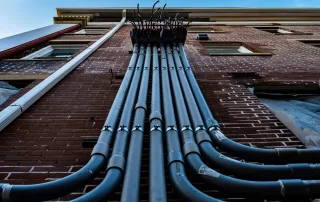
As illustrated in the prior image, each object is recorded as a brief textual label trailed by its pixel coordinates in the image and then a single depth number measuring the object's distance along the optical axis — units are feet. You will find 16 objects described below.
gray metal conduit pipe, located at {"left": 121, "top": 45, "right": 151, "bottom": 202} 5.32
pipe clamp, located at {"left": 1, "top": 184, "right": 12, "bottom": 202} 5.13
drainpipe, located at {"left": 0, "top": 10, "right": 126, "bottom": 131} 9.42
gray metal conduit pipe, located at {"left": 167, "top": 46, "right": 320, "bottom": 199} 5.49
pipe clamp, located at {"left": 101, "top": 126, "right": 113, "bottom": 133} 7.58
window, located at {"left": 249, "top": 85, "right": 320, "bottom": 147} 8.86
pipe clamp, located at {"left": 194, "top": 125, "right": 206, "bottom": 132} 7.64
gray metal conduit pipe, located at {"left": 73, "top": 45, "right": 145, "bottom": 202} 5.26
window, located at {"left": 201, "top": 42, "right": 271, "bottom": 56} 23.10
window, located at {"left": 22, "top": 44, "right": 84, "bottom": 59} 22.21
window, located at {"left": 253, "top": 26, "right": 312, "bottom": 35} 32.69
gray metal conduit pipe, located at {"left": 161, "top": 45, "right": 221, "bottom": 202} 5.32
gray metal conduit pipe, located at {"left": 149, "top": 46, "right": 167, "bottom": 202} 5.33
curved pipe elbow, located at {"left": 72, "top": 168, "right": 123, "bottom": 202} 5.13
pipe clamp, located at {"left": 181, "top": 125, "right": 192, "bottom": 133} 7.68
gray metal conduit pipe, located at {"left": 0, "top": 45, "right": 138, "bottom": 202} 5.19
